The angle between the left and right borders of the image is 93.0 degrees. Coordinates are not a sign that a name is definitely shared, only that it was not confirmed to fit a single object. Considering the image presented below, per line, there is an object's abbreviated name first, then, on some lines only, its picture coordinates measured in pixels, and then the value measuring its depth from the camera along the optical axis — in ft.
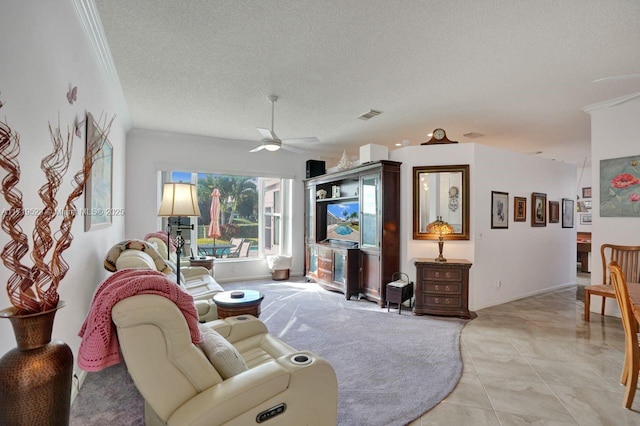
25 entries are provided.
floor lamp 8.99
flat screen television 17.39
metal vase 3.17
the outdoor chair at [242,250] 20.67
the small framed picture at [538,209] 16.44
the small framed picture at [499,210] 14.66
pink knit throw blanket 3.67
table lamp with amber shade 13.43
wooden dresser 12.86
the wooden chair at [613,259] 11.82
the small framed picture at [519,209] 15.61
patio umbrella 19.58
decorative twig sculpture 3.31
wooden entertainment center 14.76
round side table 9.06
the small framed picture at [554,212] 17.50
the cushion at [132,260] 7.86
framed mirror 14.11
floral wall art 12.04
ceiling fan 12.71
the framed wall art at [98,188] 8.32
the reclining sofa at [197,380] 3.65
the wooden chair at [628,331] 6.78
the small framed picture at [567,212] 18.22
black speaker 20.84
